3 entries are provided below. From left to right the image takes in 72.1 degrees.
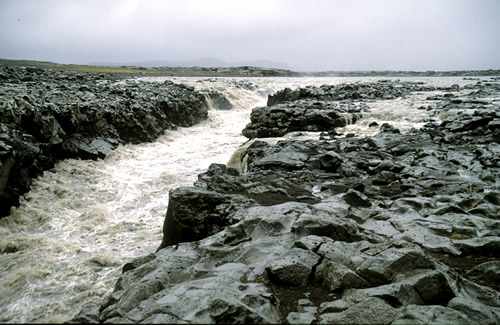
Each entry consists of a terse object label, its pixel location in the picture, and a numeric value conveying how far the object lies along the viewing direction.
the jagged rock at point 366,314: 4.12
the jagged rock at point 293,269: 5.23
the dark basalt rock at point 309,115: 21.91
